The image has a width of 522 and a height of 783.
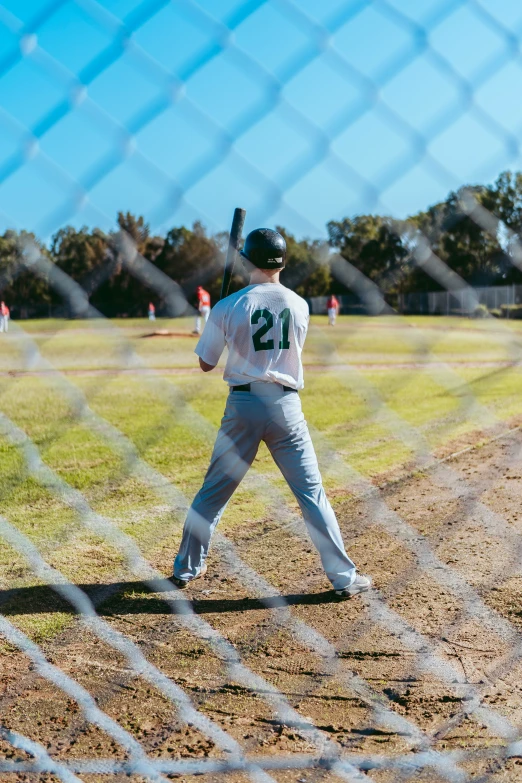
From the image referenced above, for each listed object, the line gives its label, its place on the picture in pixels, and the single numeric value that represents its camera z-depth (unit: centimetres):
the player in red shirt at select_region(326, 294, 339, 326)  2414
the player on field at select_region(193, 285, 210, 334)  2165
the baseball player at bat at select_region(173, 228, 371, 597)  341
